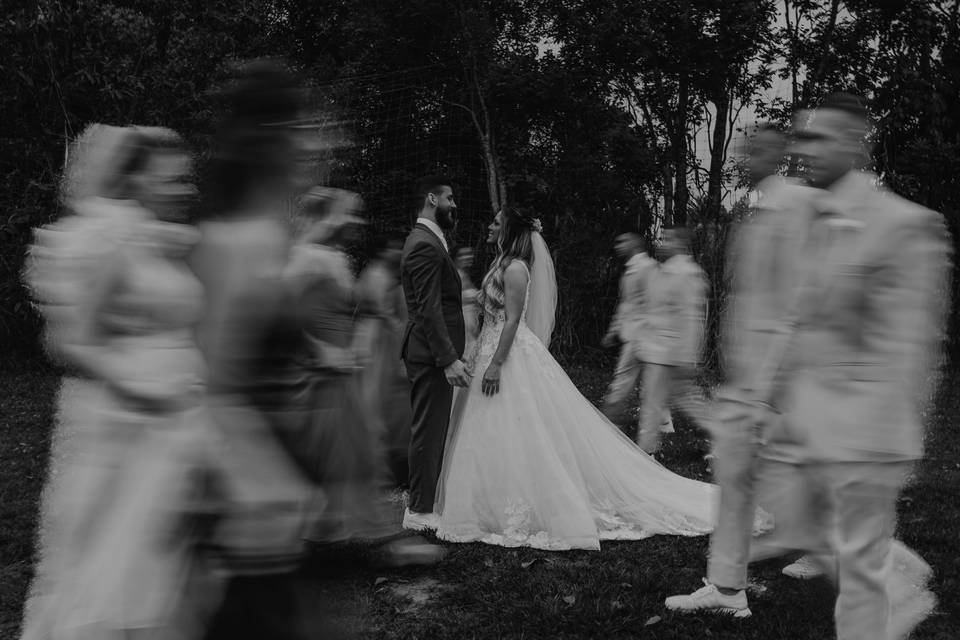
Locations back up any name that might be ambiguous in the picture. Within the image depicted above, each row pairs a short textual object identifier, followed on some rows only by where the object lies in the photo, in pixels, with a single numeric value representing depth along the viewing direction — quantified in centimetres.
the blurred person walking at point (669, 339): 797
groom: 554
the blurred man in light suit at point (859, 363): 320
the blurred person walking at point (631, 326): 850
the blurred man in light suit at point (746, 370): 379
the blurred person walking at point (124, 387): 254
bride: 562
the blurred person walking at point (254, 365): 228
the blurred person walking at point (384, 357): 664
